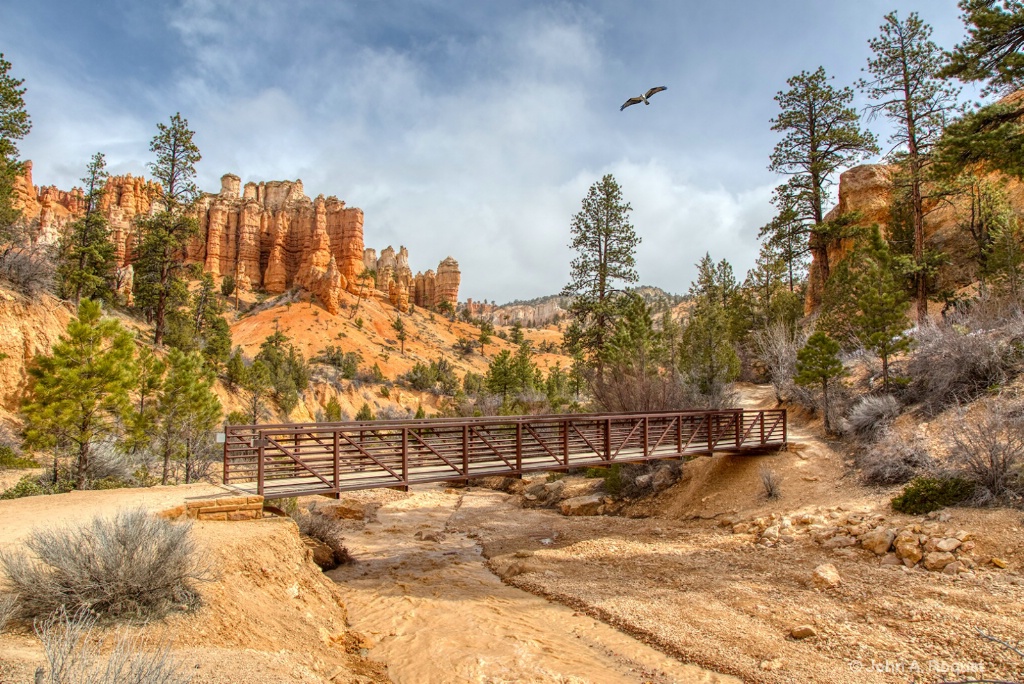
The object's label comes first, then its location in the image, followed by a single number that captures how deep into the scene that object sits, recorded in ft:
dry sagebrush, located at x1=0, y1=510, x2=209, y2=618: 17.90
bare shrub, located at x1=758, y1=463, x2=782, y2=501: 47.98
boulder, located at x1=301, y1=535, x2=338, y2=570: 41.16
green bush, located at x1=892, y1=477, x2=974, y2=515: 35.63
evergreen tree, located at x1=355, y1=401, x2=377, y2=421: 122.33
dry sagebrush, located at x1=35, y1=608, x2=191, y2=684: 9.76
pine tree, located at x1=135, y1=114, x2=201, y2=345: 96.27
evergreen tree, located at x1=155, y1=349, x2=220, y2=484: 56.70
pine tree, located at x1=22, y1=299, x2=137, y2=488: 41.57
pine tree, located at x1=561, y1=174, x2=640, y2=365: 91.35
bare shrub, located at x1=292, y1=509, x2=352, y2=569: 43.58
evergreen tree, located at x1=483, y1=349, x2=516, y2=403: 126.21
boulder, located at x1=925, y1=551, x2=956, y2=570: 30.91
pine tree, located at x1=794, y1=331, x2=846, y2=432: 55.93
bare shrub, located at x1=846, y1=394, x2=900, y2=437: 50.67
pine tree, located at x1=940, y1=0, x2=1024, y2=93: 36.58
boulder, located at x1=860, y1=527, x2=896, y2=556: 34.55
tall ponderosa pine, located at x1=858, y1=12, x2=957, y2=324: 65.82
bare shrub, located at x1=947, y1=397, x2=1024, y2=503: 34.53
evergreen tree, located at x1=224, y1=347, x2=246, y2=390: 112.39
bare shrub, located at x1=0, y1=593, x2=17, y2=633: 13.64
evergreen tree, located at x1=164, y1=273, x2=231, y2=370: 107.55
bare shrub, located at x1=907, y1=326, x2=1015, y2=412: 46.93
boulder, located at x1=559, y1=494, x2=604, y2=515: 61.82
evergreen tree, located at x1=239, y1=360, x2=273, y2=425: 108.99
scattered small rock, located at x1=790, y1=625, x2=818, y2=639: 26.89
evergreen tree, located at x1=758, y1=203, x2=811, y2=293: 96.58
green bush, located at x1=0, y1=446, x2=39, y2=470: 52.13
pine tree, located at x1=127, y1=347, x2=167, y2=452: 50.90
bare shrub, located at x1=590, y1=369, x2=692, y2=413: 68.13
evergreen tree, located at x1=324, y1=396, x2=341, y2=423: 124.36
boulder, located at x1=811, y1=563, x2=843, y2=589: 31.81
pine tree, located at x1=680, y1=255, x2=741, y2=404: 80.48
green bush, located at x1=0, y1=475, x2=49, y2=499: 40.61
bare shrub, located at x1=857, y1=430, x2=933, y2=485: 41.21
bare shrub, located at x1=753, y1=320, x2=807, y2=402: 71.87
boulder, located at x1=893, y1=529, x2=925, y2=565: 32.56
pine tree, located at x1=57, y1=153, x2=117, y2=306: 95.50
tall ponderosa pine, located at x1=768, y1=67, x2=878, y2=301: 89.45
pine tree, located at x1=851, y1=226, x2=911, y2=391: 54.54
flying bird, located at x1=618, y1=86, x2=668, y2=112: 38.94
